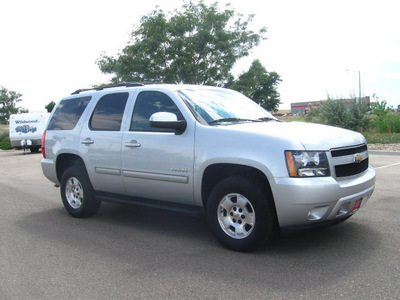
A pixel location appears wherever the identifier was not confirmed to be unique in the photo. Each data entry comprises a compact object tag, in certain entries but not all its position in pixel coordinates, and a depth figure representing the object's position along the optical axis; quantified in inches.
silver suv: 163.3
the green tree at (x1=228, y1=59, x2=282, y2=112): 1031.1
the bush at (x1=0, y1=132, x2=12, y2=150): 1149.1
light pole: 1543.3
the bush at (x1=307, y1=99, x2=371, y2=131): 768.9
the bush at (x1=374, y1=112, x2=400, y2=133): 778.2
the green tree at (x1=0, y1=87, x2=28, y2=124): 2436.0
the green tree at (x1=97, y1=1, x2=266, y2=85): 947.3
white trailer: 900.5
